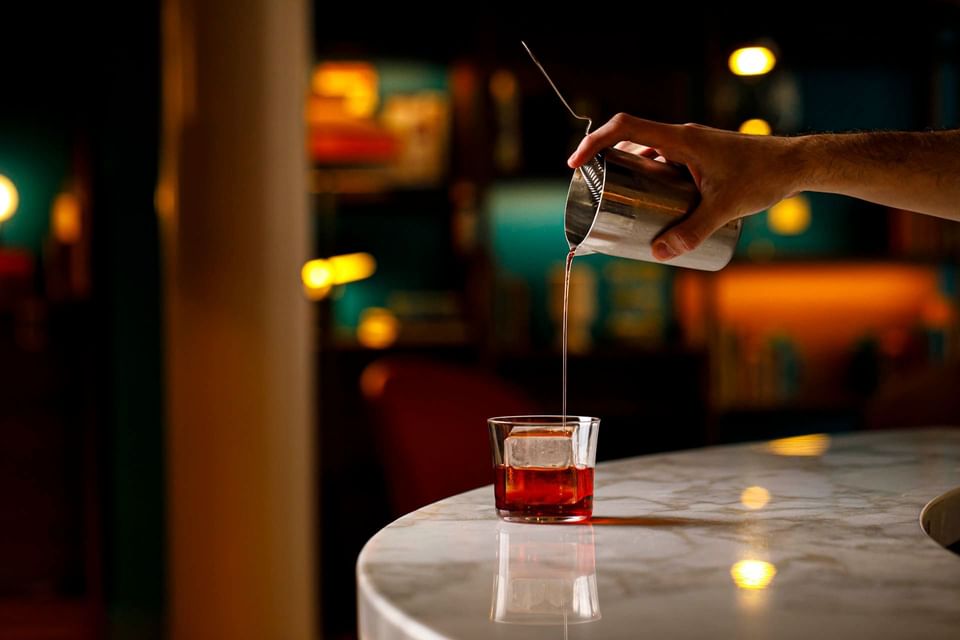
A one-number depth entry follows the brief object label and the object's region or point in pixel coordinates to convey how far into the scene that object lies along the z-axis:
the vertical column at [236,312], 2.85
